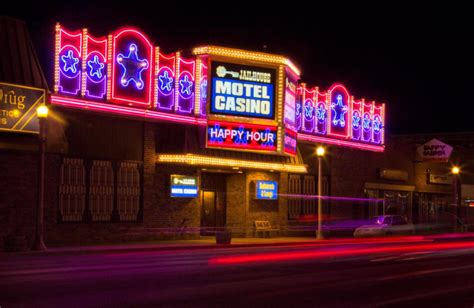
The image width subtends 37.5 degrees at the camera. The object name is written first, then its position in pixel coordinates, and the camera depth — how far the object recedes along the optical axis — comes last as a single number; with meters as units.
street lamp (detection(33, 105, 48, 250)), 25.92
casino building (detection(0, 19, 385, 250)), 28.73
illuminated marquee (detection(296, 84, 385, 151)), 41.53
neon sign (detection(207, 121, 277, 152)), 34.45
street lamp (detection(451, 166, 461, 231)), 52.22
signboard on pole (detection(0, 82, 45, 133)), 26.70
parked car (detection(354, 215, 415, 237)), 41.31
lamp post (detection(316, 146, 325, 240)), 37.84
